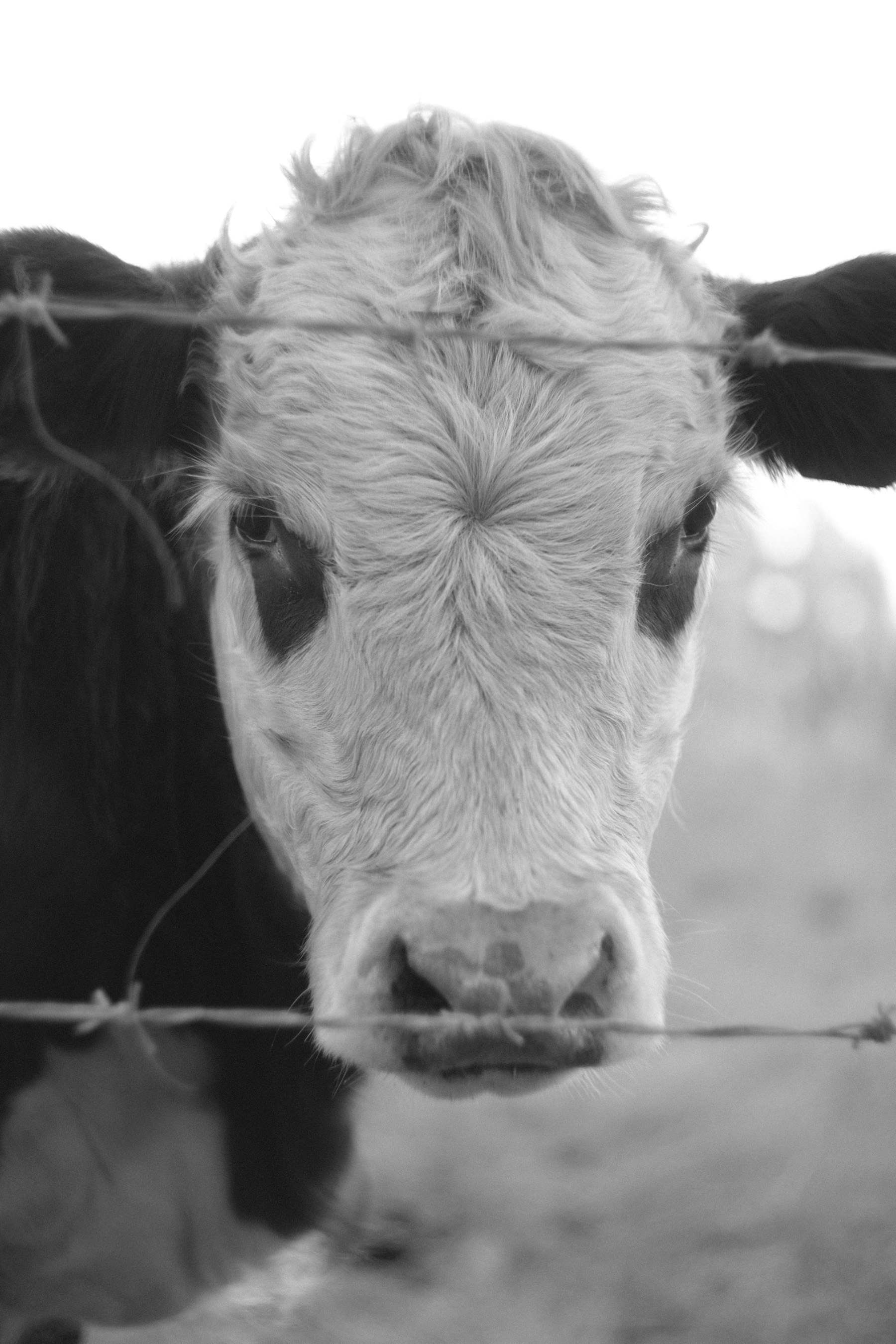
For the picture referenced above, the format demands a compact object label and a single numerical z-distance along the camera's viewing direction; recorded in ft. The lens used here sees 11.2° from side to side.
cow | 5.53
